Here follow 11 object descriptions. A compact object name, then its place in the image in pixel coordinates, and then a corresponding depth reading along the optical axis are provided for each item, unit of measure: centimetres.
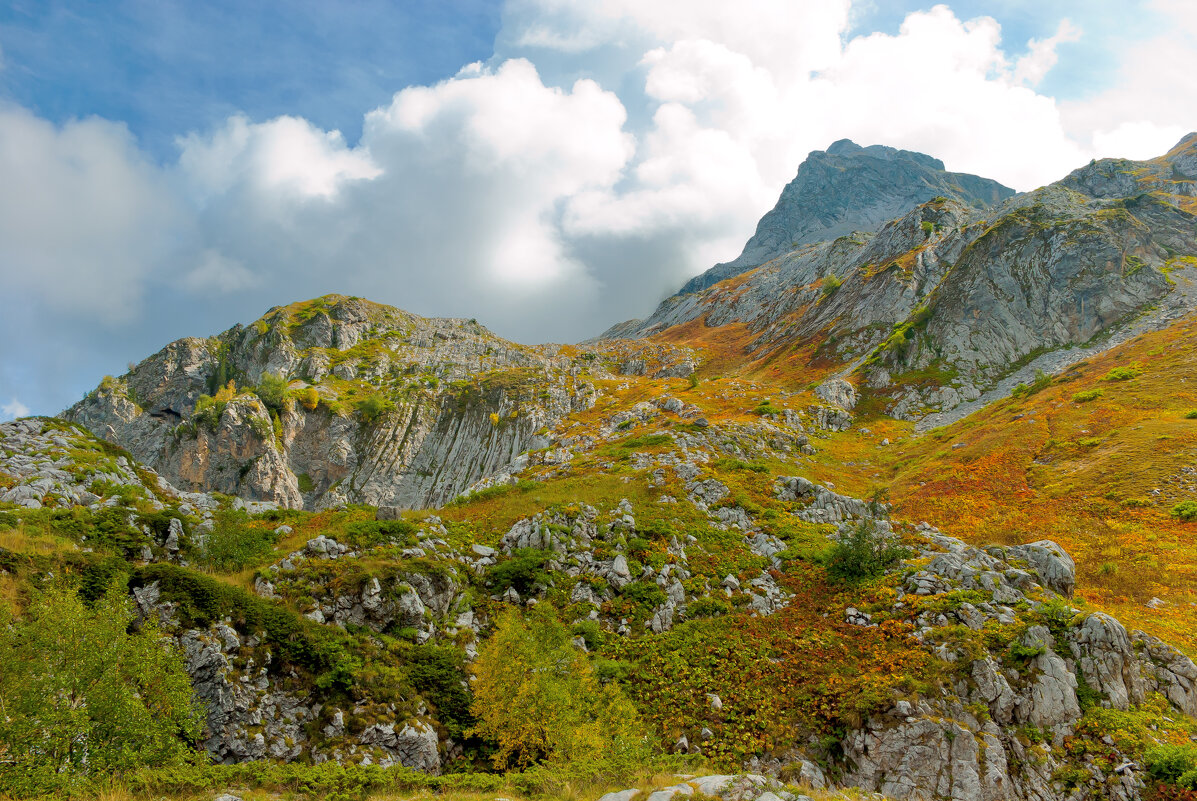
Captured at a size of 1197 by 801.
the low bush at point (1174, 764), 1426
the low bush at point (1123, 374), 5106
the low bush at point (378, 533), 2619
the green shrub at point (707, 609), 2597
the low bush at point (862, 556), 2672
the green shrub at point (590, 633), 2406
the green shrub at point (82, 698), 1105
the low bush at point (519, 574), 2695
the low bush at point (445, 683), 1911
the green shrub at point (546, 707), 1633
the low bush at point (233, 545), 2283
